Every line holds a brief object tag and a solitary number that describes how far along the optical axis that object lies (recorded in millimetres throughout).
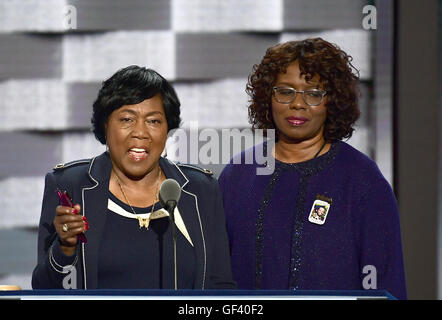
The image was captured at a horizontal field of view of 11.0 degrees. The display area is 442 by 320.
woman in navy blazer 5197
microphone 5010
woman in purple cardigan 5326
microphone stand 5001
